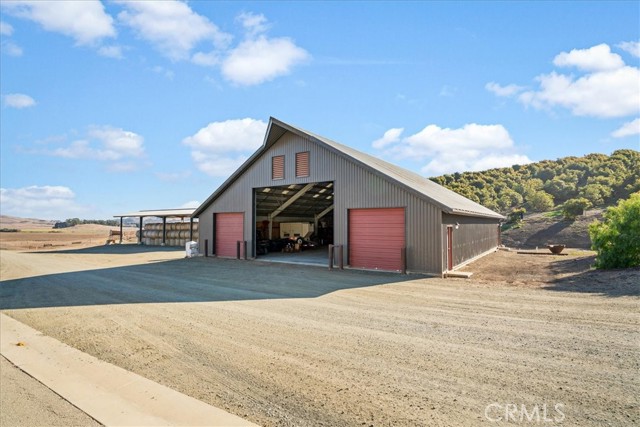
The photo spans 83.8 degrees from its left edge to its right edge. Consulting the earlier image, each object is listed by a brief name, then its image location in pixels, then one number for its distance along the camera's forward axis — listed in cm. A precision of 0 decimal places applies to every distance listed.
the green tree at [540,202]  4344
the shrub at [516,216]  3926
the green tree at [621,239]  1179
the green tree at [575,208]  3441
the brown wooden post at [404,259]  1322
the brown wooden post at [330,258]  1480
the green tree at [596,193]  4150
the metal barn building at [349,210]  1320
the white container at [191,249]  2094
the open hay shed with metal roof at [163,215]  2992
